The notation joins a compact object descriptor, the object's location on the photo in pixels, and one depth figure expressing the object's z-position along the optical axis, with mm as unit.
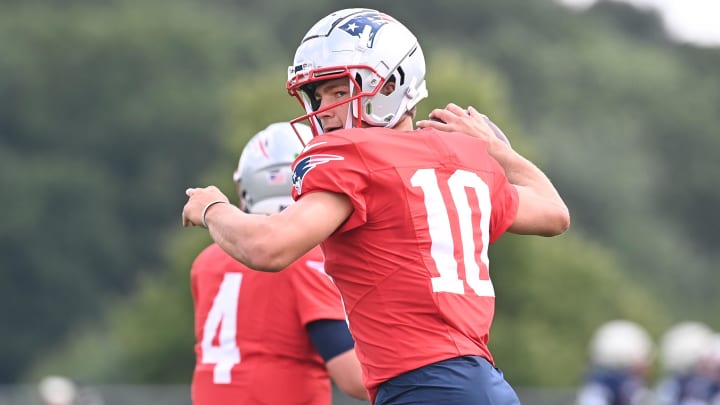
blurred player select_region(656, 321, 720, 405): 35000
